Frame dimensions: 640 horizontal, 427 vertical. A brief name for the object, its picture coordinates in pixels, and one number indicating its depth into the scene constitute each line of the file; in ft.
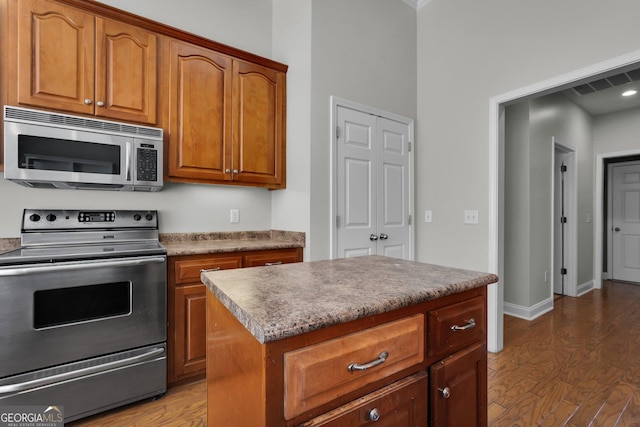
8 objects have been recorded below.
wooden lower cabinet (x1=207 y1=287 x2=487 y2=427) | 2.34
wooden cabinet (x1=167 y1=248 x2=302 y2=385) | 6.71
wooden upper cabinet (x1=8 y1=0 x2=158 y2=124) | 5.99
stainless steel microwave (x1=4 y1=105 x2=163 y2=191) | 5.85
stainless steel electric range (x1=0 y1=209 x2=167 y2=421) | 5.14
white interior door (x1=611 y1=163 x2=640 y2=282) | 16.72
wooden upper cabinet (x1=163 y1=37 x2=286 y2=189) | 7.64
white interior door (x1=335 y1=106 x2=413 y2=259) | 9.12
